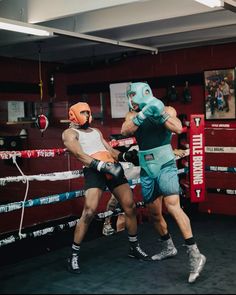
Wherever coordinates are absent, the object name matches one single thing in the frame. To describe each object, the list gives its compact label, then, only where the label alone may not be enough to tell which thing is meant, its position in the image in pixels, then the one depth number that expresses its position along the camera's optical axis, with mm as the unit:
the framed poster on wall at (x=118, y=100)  6805
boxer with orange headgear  3609
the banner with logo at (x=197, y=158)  5197
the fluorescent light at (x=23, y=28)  4078
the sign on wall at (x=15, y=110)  7093
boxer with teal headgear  3396
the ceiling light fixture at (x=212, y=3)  3469
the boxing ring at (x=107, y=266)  3242
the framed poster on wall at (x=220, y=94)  5945
